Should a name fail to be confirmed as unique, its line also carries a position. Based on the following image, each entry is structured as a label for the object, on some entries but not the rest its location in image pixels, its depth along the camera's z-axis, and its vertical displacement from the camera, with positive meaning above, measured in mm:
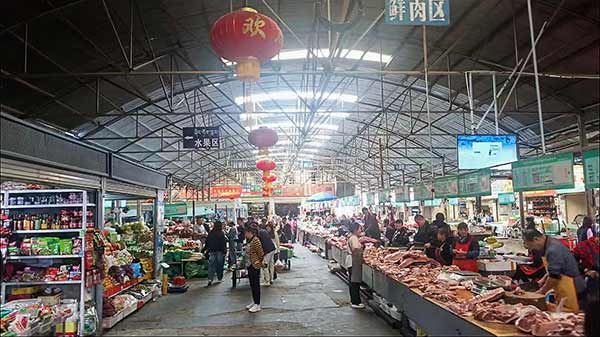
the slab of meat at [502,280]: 5383 -923
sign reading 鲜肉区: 5434 +2295
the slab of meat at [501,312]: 3976 -943
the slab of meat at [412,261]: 7641 -892
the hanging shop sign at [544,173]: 5242 +376
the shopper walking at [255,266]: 8312 -974
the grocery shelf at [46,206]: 6832 +170
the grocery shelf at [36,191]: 6852 +397
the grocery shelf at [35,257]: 6540 -556
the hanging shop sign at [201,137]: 14516 +2392
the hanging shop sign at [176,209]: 19797 +203
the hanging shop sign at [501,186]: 17684 +722
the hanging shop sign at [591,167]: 3867 +298
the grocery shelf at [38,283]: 6379 -914
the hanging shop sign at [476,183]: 8695 +437
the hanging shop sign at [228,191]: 25284 +1155
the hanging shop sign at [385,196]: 16597 +435
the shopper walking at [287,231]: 18875 -820
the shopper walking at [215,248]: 11867 -926
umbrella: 24708 +674
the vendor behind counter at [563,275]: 4254 -672
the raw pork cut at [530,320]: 3705 -941
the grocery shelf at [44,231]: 6727 -197
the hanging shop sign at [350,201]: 25136 +470
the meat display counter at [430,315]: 3875 -1172
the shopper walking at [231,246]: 13850 -1028
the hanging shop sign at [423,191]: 12320 +434
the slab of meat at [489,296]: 4551 -909
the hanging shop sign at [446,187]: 10336 +461
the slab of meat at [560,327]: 3502 -952
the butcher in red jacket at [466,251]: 7508 -743
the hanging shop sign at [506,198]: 19078 +293
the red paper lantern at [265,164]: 13237 +1350
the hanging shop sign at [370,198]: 19781 +443
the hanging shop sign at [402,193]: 14859 +470
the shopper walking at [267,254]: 9734 -952
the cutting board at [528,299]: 4312 -898
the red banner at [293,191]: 43344 +1840
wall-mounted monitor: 8820 +1042
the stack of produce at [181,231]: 16641 -642
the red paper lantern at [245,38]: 4273 +1619
